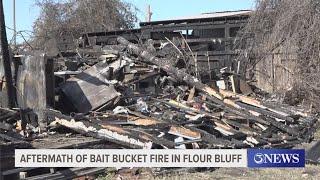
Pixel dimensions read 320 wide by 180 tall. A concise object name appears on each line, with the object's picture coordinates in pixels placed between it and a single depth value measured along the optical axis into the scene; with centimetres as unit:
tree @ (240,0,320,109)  1597
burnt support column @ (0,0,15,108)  1016
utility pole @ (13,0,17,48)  1316
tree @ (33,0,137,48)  3241
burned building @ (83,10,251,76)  2008
